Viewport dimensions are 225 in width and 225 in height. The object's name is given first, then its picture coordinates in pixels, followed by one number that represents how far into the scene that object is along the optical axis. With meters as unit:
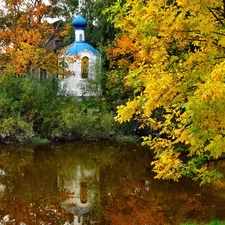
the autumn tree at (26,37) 24.56
